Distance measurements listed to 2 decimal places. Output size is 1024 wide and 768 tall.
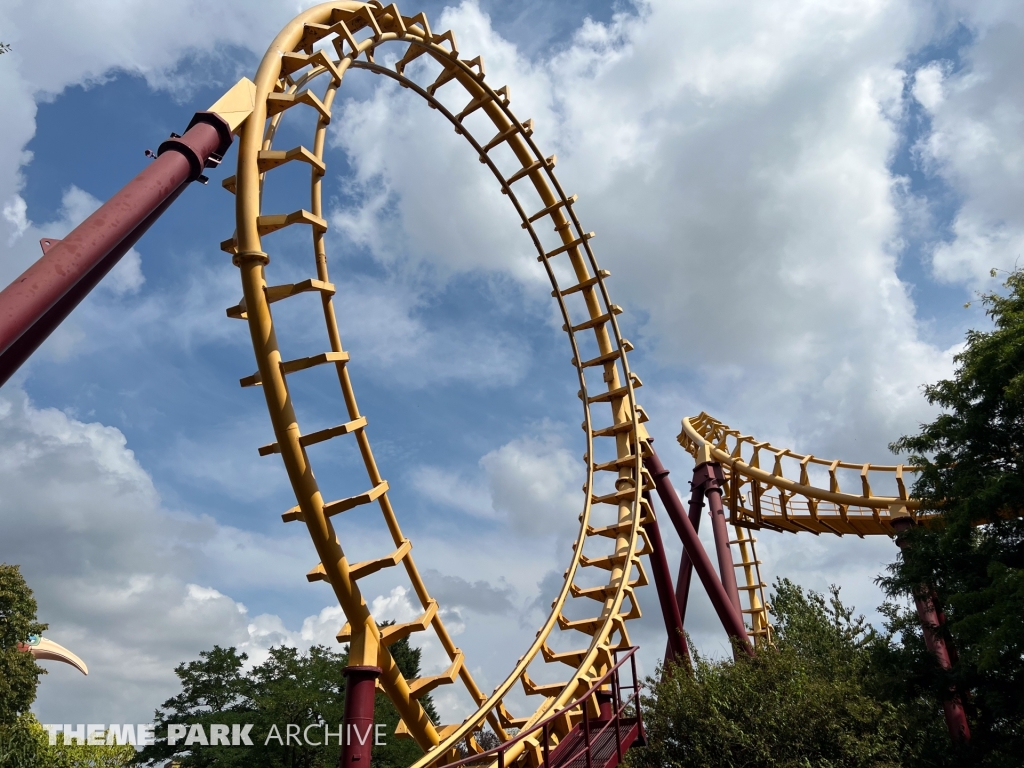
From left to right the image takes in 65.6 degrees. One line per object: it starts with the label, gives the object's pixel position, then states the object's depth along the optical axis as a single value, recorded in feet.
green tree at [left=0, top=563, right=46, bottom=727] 79.87
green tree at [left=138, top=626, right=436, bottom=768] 84.07
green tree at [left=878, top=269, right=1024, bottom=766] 34.45
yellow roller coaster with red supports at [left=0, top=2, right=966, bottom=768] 18.16
